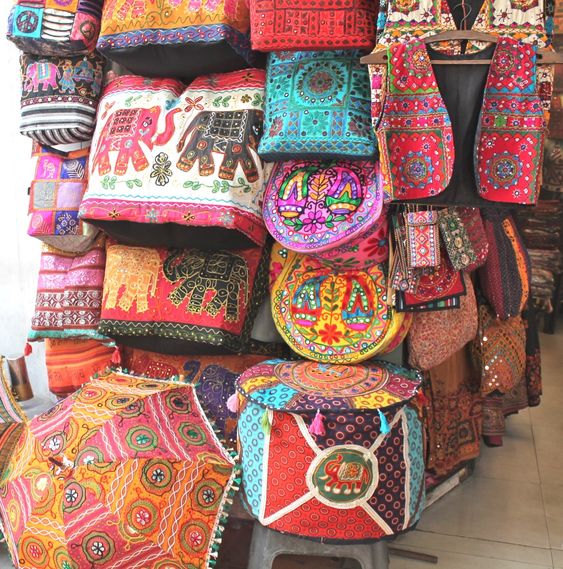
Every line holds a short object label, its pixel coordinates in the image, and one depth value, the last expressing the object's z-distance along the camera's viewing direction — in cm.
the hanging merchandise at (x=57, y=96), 244
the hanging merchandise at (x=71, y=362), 266
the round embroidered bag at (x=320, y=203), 205
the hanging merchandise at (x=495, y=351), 258
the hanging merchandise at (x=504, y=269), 242
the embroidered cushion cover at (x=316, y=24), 201
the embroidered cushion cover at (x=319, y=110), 204
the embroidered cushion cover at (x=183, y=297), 227
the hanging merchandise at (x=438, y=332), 227
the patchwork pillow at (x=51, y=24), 238
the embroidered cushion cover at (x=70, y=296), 255
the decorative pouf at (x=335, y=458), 192
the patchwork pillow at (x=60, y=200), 250
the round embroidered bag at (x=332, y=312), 217
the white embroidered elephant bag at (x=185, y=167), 216
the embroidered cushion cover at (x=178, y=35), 216
